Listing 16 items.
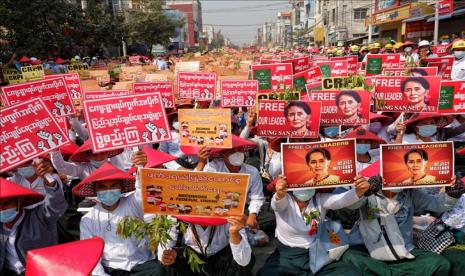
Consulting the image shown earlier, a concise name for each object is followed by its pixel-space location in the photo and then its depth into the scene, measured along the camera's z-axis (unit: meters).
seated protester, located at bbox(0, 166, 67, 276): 3.40
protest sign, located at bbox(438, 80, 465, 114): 5.91
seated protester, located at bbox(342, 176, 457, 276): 3.74
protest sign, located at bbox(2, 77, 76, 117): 5.51
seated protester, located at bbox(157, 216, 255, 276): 3.73
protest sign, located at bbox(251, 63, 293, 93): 8.79
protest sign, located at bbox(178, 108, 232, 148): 4.53
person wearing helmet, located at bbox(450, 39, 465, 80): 9.85
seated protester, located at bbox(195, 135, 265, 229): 4.38
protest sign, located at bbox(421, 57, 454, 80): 9.80
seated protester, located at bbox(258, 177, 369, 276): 3.75
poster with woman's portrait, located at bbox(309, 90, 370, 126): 5.59
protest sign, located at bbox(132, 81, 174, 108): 7.52
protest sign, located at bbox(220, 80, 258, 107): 7.66
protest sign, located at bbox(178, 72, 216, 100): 8.23
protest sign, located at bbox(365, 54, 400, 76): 10.33
